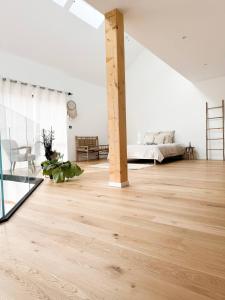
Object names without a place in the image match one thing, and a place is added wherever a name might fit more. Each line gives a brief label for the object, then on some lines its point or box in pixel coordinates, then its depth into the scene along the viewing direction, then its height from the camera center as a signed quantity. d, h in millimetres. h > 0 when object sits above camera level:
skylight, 4601 +2931
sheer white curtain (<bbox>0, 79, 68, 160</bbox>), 3512 +817
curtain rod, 4680 +1390
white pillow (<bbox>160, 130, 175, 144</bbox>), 6207 +88
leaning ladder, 5723 +284
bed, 4945 -228
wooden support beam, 2588 +542
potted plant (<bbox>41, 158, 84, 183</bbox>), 3105 -421
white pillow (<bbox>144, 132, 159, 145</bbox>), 6392 +49
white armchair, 2289 -142
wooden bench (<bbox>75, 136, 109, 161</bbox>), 6344 -217
